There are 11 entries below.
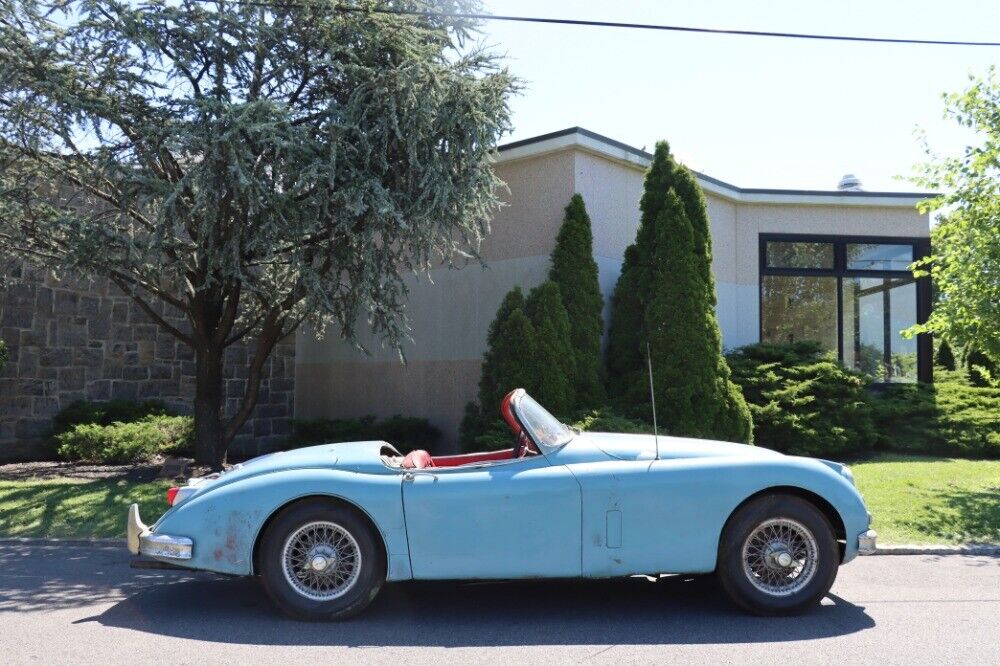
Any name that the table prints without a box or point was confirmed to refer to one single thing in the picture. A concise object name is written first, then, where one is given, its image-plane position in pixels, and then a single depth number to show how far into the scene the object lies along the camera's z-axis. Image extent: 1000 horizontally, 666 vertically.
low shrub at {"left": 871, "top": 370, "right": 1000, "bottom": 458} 13.44
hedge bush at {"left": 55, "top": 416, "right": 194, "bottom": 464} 12.66
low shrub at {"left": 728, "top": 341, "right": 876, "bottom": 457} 12.77
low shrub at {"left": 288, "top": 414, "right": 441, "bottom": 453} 13.23
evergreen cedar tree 9.30
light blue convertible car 5.29
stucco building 13.81
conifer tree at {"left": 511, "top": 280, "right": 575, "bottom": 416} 11.30
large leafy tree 10.16
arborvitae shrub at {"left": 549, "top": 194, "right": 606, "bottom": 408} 11.82
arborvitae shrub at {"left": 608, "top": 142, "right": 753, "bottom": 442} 11.48
